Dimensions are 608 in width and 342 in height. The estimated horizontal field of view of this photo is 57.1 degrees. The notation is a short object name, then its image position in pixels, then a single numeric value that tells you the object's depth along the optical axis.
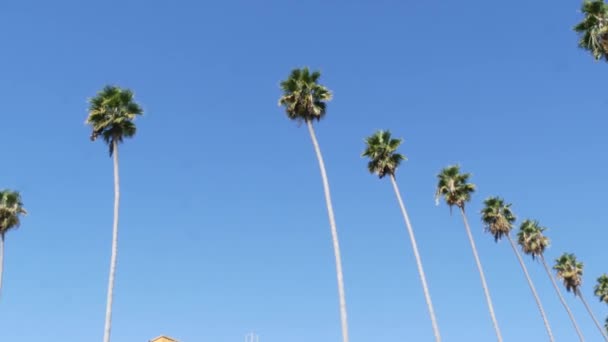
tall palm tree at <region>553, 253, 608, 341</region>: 64.12
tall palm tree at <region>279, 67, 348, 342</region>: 37.56
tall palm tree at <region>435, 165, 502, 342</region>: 48.50
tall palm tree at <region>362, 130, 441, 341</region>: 42.44
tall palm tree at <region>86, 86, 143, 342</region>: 34.22
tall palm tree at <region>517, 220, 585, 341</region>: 60.53
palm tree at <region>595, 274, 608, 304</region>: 68.50
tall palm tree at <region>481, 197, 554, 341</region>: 55.78
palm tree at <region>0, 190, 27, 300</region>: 44.69
